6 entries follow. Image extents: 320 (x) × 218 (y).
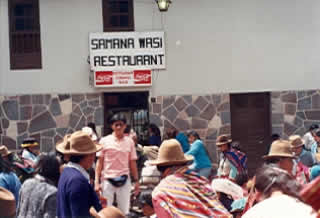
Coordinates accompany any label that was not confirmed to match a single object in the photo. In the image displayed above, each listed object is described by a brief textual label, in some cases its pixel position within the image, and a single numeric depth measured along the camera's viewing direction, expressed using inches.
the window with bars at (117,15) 506.6
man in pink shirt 295.4
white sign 497.4
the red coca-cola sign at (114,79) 496.1
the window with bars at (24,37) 505.0
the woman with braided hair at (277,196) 111.7
